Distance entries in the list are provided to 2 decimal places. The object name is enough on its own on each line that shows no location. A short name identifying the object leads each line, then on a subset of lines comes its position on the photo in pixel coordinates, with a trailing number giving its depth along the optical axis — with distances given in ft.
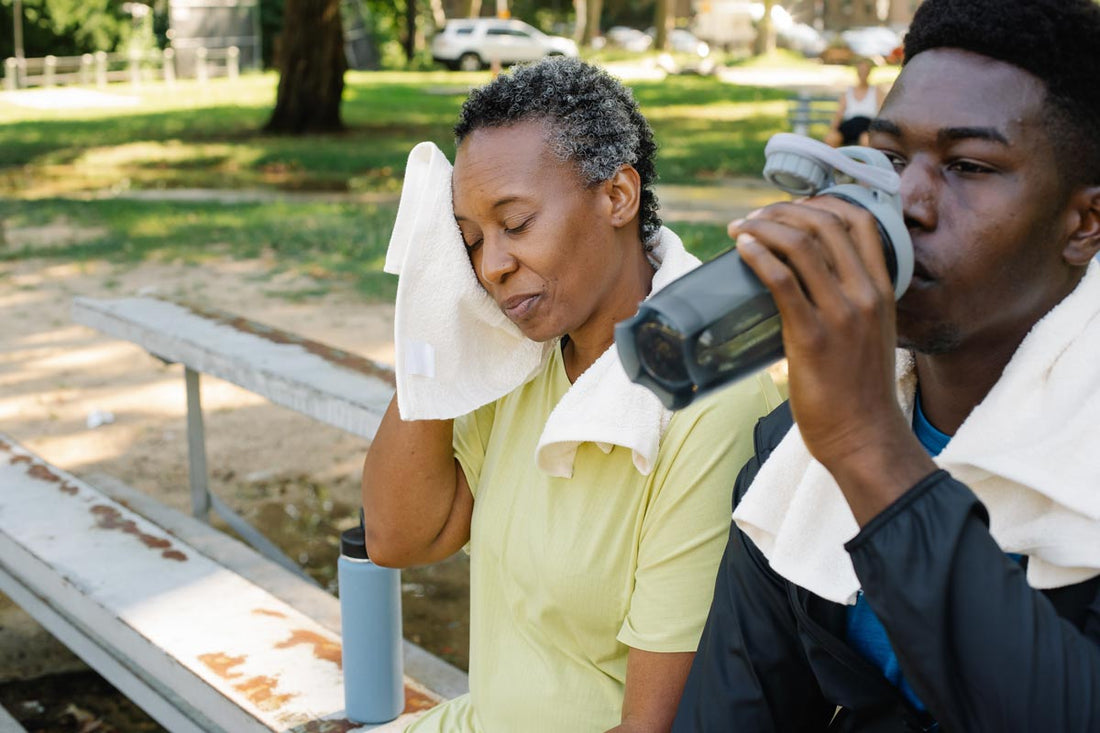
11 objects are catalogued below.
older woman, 5.93
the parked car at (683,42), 172.96
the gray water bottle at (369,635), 8.04
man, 3.74
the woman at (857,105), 33.53
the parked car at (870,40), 146.51
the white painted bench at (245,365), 11.38
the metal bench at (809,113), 52.65
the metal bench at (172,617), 8.48
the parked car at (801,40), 161.68
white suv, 116.37
